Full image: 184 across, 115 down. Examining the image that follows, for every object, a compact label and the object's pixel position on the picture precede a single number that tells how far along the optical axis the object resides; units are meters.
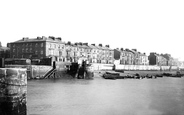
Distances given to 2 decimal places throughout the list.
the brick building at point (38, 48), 78.06
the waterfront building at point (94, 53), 100.89
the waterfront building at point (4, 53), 92.51
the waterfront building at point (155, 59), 150.50
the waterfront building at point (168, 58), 171.43
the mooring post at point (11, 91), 11.00
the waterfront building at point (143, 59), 139.38
